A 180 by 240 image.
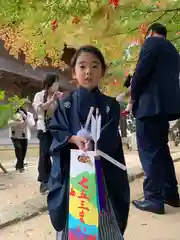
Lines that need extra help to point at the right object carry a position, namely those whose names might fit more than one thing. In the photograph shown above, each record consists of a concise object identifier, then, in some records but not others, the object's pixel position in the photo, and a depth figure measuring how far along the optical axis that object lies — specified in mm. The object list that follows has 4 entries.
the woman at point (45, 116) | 2484
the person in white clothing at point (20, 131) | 4084
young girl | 1119
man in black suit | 1805
